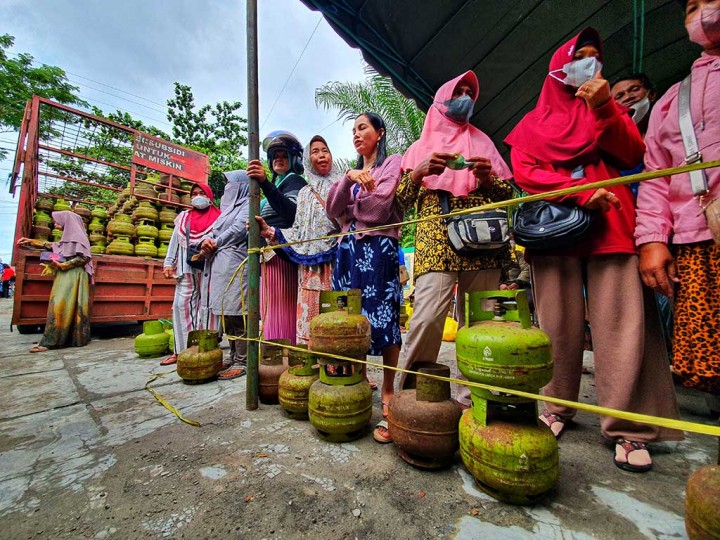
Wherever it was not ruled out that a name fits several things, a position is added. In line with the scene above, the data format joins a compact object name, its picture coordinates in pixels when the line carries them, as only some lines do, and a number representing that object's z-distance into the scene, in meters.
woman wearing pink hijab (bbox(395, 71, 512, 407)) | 1.80
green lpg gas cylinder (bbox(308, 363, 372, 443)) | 1.66
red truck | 5.22
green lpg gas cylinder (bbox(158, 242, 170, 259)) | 6.51
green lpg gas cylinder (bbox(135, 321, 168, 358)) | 3.92
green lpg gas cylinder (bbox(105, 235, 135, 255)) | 5.94
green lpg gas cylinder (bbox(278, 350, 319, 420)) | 1.94
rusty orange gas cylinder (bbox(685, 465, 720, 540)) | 0.85
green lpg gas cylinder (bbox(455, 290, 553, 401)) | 1.14
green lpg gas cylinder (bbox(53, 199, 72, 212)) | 6.18
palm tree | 8.77
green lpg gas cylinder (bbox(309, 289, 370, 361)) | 1.70
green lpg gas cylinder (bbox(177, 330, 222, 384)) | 2.71
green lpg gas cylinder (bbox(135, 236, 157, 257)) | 6.20
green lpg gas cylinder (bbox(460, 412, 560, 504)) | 1.13
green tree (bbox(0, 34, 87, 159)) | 12.35
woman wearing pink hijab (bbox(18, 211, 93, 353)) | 4.60
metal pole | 2.18
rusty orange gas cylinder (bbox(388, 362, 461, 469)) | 1.38
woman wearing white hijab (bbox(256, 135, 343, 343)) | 2.53
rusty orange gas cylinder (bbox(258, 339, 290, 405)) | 2.25
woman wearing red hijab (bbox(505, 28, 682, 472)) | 1.50
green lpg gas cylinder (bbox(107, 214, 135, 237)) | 6.14
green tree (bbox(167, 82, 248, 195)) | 18.20
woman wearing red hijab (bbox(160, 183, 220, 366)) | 3.62
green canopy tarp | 2.51
